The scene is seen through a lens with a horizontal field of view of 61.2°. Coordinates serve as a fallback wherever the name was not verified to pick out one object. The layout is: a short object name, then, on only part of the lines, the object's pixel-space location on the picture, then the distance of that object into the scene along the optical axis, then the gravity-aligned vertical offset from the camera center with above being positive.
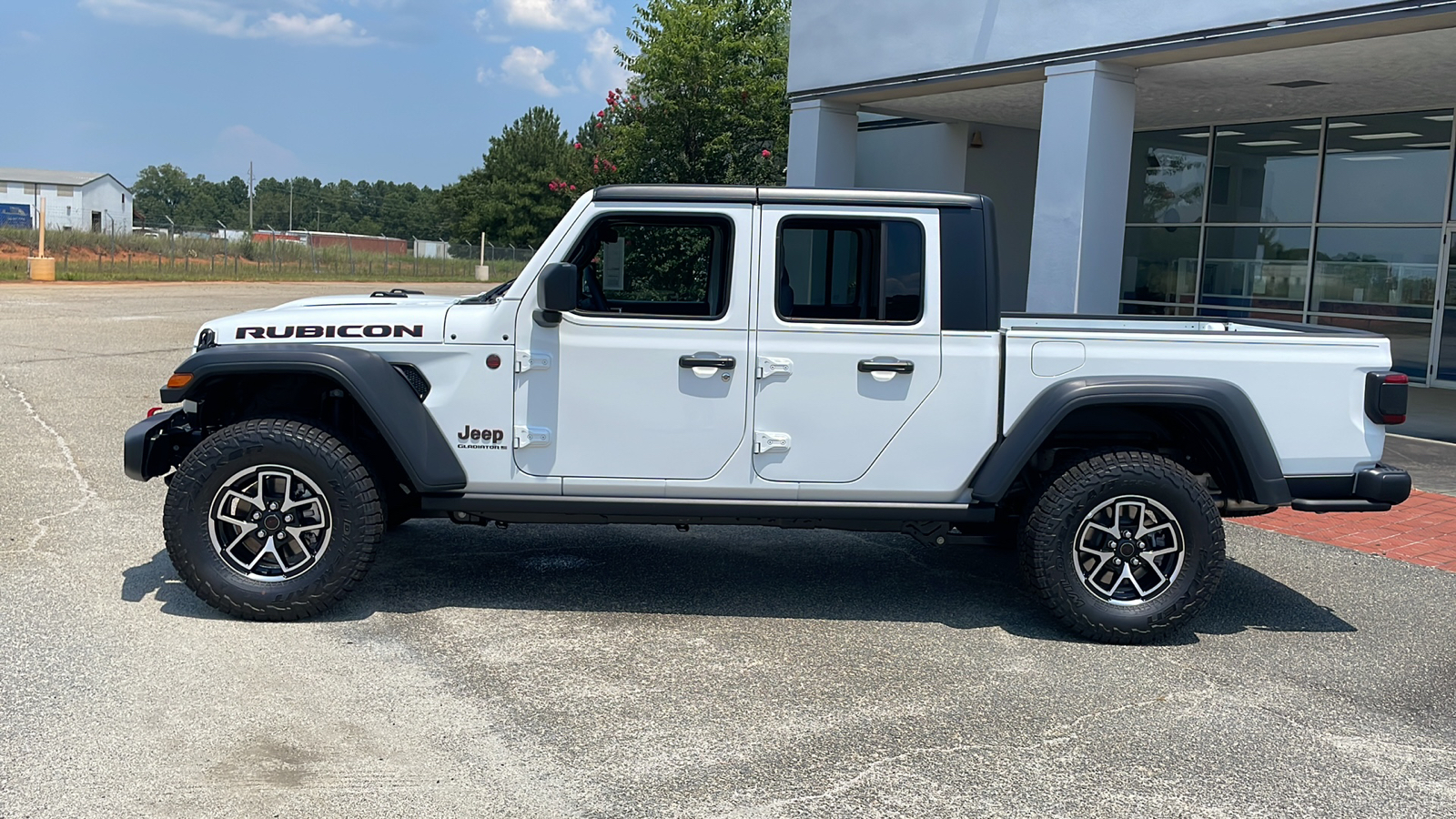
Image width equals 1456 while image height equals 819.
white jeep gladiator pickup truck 5.13 -0.59
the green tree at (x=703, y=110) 19.52 +2.55
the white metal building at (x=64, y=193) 98.88 +3.91
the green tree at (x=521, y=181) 80.88 +5.28
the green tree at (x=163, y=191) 145.00 +6.51
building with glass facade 11.16 +1.83
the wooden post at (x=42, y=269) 33.78 -0.81
